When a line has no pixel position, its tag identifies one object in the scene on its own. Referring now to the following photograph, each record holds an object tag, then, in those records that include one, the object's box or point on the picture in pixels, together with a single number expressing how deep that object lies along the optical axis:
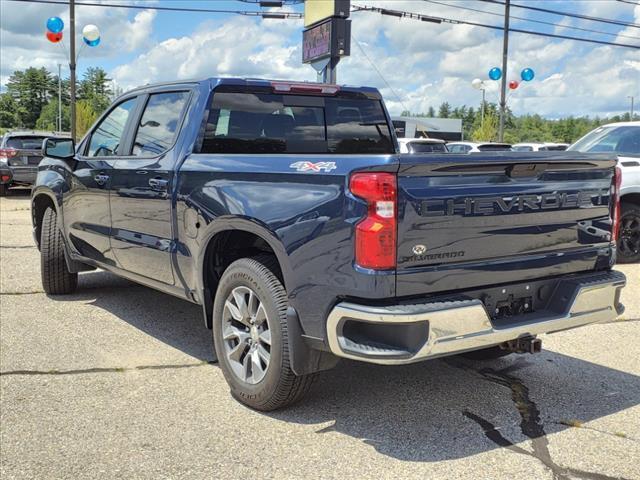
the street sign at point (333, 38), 17.47
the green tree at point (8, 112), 103.69
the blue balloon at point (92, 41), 19.89
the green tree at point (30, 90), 109.50
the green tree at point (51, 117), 99.59
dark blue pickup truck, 3.25
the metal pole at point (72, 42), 21.19
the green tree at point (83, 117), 30.59
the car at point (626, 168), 9.04
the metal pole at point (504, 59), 25.61
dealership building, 53.69
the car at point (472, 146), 15.03
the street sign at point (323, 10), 17.44
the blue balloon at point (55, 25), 18.86
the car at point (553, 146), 18.17
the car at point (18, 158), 17.64
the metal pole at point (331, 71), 17.75
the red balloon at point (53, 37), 19.38
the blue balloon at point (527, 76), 25.73
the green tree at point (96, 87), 87.12
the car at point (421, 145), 15.55
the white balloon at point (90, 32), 19.61
